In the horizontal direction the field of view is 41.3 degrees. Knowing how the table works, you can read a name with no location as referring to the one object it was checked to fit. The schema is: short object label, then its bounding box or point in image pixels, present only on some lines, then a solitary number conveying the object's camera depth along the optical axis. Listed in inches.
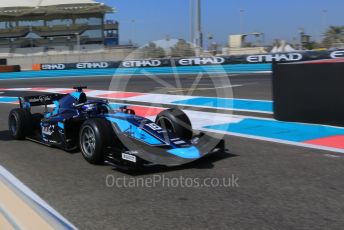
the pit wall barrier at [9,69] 1393.9
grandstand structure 2960.1
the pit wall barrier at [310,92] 330.0
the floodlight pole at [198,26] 1128.4
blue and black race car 220.8
